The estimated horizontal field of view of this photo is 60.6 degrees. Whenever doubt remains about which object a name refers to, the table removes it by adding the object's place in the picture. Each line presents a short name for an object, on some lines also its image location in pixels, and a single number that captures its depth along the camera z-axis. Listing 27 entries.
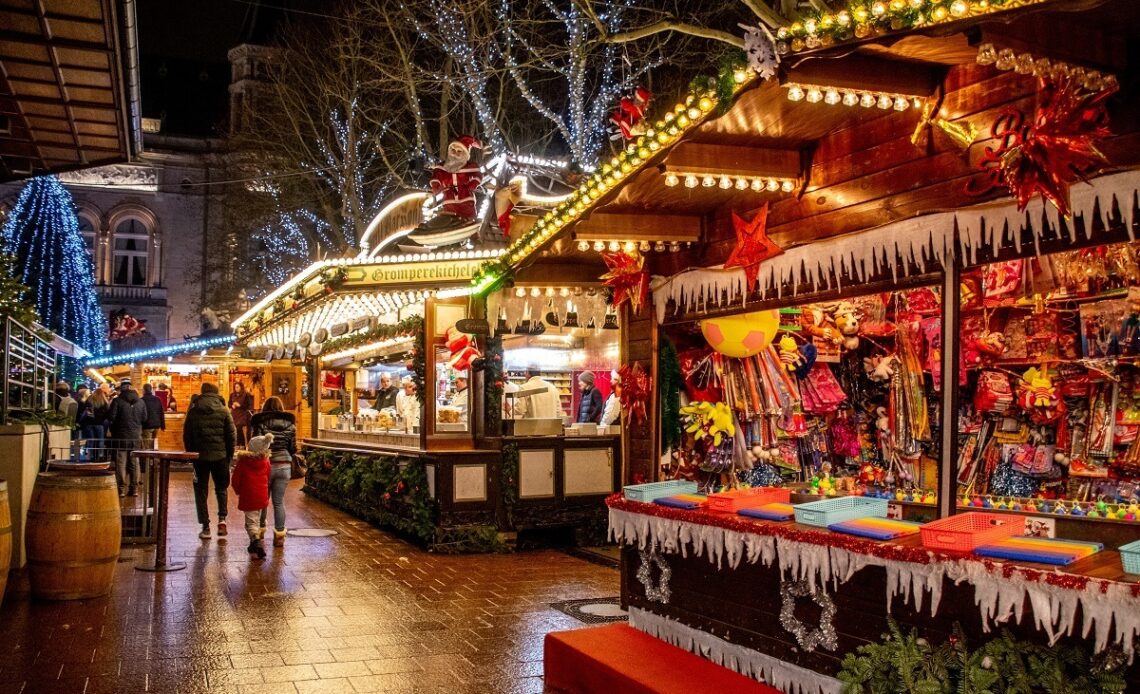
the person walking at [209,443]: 11.82
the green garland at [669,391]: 7.10
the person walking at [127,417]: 17.77
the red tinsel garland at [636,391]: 7.13
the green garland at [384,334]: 12.41
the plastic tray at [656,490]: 6.32
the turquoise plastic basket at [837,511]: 4.88
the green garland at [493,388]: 11.77
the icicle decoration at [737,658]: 4.82
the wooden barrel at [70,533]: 7.80
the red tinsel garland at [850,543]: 3.61
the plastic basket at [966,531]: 4.08
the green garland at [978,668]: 3.53
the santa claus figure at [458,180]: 12.05
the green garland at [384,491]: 11.52
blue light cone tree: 27.53
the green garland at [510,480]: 11.51
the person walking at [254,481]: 10.74
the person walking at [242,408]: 23.69
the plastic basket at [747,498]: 5.64
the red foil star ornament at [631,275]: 7.13
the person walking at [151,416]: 20.05
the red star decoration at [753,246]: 6.00
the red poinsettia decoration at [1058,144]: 3.83
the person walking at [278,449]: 11.38
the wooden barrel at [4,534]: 6.89
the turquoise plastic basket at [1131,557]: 3.58
